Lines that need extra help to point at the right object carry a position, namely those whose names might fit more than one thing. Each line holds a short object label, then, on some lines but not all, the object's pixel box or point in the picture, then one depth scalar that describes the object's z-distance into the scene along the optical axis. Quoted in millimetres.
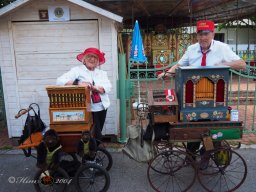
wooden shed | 4449
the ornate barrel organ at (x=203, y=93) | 2848
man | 2998
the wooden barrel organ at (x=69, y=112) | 2998
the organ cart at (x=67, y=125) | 3006
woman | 3445
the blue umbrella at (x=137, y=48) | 6680
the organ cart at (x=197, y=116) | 2873
